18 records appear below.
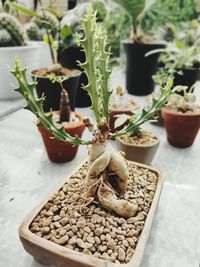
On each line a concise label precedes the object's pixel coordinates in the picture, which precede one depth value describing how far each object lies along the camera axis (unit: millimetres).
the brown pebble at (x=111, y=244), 389
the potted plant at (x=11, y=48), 991
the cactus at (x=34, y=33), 1329
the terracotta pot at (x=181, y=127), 766
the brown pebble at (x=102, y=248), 384
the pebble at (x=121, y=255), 372
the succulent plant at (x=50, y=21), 1216
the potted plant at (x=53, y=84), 867
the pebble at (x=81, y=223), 418
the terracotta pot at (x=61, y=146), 679
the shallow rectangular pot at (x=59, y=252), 355
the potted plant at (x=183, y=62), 1099
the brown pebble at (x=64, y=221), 425
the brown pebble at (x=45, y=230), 403
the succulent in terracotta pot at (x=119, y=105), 821
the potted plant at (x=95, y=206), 380
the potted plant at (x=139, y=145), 672
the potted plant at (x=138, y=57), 1157
